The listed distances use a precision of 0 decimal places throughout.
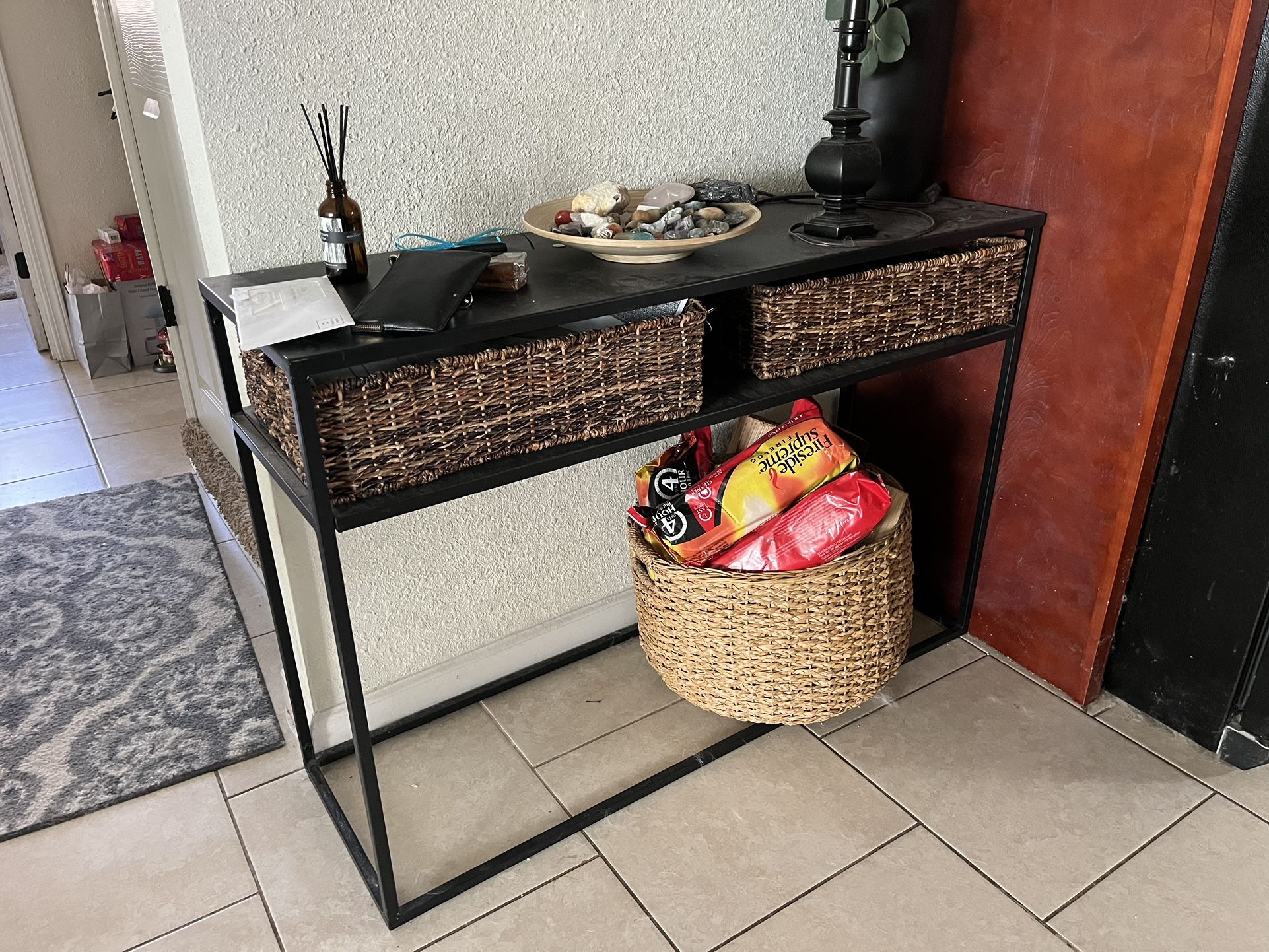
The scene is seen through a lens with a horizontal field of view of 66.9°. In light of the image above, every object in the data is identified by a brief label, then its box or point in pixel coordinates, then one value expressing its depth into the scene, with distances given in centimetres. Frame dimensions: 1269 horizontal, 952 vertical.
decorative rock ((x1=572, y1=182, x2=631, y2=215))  139
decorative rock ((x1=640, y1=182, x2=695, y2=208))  145
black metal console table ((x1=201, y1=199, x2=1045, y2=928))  109
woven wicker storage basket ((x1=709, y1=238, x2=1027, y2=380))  138
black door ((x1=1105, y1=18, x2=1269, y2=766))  141
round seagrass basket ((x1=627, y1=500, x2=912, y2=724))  153
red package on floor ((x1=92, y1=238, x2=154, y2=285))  339
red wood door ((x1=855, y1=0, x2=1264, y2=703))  140
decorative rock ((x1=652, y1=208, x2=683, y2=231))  133
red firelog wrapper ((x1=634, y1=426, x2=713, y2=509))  163
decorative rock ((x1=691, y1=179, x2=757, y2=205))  152
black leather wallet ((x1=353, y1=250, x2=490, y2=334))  108
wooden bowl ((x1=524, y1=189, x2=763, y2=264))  128
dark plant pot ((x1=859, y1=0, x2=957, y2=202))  156
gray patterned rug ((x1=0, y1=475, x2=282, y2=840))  166
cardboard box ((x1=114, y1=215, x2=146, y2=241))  352
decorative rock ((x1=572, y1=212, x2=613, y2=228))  134
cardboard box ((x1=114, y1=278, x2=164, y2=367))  345
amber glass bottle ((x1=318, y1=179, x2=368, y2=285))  121
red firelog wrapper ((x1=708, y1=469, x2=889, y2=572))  152
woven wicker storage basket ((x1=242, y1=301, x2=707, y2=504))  110
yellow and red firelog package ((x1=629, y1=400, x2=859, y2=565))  153
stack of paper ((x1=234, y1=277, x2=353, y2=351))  105
